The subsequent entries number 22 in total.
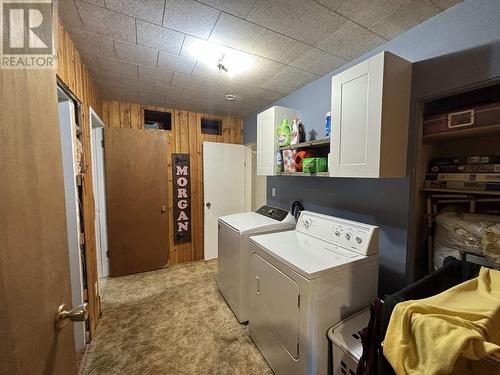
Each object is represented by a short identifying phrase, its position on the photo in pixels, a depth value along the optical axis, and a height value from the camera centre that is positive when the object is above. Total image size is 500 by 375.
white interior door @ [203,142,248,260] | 3.38 -0.20
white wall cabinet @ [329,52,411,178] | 1.29 +0.35
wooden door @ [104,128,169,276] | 2.83 -0.37
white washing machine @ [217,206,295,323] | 2.02 -0.77
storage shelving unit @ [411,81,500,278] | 1.27 +0.11
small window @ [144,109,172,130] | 3.14 +0.77
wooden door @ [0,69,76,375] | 0.46 -0.15
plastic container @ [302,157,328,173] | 1.80 +0.05
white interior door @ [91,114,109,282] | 2.75 -0.35
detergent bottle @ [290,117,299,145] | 2.02 +0.37
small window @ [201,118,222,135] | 3.55 +0.75
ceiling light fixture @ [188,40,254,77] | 1.60 +0.92
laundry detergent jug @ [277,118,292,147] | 2.15 +0.38
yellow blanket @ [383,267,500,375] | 0.66 -0.54
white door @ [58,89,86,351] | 1.54 -0.21
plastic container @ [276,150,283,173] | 2.24 +0.10
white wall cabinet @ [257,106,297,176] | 2.30 +0.40
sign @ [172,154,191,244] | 3.27 -0.39
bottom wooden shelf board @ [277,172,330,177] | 1.71 -0.02
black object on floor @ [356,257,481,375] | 0.91 -0.60
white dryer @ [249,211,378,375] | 1.25 -0.74
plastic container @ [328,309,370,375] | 1.16 -0.95
